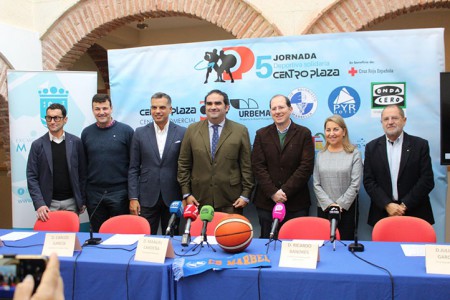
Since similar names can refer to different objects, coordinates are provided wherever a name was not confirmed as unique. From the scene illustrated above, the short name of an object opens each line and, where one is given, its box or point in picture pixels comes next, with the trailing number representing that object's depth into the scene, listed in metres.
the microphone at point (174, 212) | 2.46
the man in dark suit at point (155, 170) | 3.83
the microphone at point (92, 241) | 2.63
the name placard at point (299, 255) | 2.06
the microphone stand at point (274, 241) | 2.41
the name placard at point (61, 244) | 2.37
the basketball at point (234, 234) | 2.25
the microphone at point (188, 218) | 2.40
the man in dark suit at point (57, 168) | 3.92
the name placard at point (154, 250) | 2.19
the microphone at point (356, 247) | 2.37
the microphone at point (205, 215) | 2.43
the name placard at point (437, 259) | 1.93
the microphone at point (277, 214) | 2.29
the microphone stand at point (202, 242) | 2.47
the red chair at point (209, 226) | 3.09
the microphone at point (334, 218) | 2.32
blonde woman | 3.49
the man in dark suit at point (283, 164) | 3.60
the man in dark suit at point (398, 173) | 3.40
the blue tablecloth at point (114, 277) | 2.12
